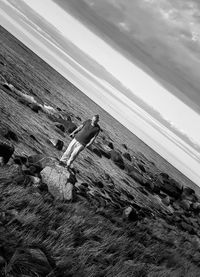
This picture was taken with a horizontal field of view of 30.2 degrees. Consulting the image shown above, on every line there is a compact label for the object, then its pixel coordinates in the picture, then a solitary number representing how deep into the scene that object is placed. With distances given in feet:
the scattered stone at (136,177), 106.12
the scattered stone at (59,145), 71.30
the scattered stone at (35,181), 36.35
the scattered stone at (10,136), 51.75
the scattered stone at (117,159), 108.85
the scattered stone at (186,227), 80.82
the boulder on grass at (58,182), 37.42
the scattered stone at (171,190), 124.26
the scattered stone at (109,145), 133.08
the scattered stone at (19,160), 42.28
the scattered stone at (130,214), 48.46
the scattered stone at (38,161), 42.09
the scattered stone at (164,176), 148.09
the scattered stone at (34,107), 95.78
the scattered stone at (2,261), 17.75
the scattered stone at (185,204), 115.89
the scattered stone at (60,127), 96.37
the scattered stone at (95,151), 100.39
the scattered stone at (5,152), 37.44
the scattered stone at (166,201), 101.30
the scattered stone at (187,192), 150.10
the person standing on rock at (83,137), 51.62
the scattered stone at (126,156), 148.46
